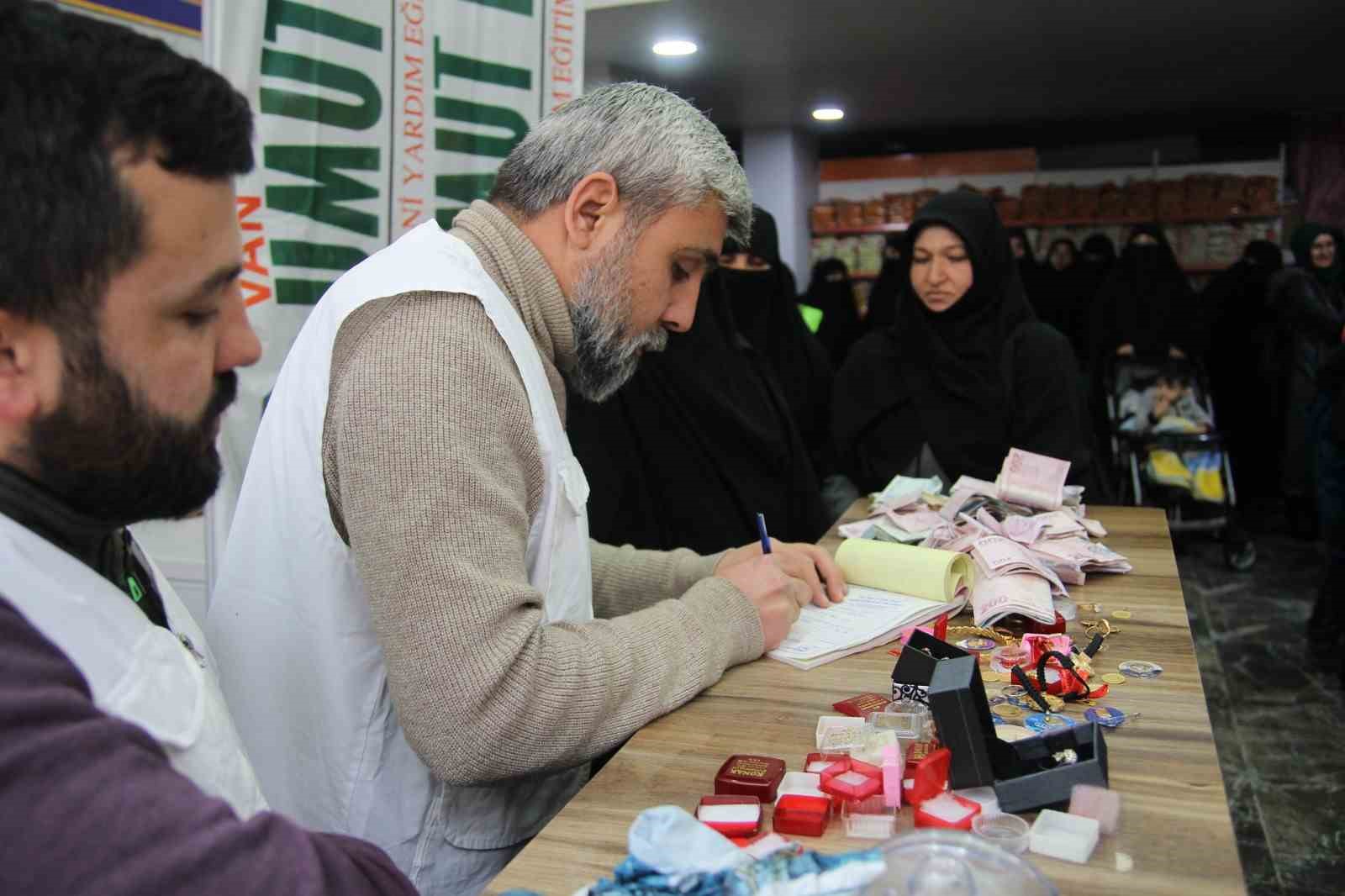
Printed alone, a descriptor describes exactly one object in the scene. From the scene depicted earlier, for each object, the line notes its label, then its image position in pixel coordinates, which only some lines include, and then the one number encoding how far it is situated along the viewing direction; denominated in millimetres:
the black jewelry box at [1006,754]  1126
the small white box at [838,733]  1272
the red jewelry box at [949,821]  1078
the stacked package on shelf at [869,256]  10594
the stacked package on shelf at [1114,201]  9969
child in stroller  6707
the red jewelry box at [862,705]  1360
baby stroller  6695
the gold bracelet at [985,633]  1680
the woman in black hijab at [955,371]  3277
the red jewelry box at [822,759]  1223
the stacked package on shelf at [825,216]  10812
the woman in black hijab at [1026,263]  9344
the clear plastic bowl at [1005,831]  1042
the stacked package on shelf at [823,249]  10852
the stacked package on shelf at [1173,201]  9750
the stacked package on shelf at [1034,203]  10211
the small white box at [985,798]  1118
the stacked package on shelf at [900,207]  10688
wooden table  1013
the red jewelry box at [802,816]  1079
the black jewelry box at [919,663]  1346
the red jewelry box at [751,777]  1140
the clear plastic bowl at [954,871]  857
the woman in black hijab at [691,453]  3061
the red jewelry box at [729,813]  1065
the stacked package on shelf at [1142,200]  9852
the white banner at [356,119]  2619
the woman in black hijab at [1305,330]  7027
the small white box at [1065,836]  1023
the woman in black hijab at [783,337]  4293
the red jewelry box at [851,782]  1123
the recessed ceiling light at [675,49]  7430
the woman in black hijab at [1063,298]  9258
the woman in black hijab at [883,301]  7609
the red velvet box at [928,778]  1136
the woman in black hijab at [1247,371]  8594
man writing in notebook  1217
